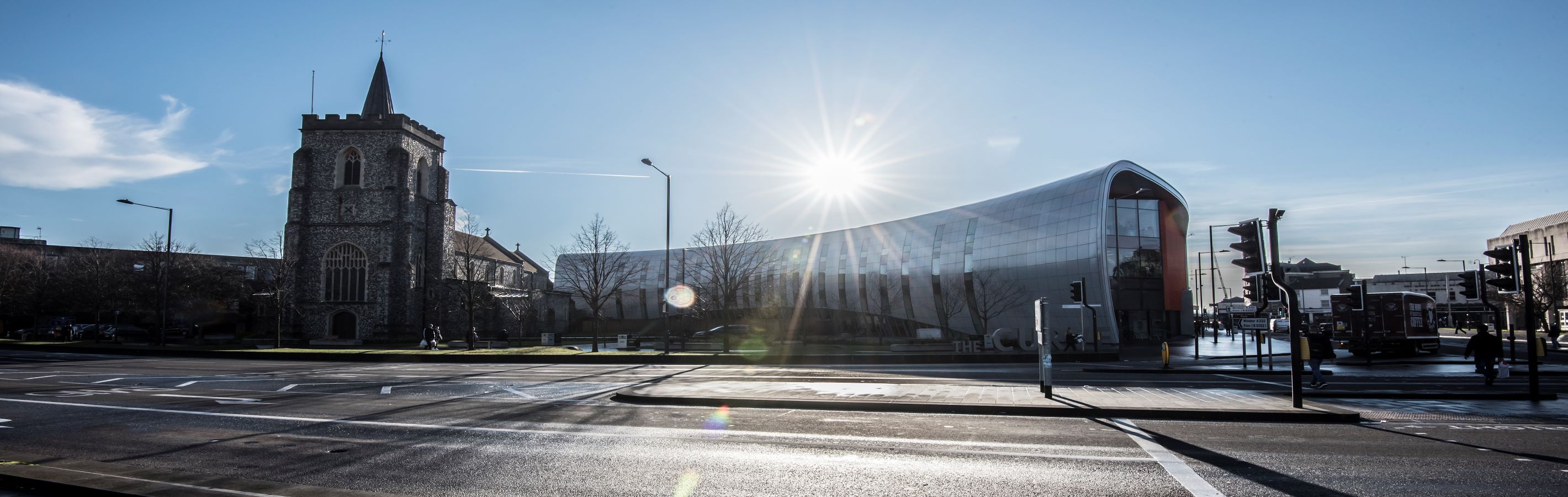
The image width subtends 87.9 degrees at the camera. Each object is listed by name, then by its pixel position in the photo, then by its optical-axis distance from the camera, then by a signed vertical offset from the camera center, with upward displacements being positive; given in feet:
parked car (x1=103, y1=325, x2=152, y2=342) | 188.44 -4.78
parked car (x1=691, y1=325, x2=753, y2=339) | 176.94 -4.71
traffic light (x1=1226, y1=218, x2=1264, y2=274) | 45.16 +3.51
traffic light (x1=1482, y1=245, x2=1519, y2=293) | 53.21 +2.55
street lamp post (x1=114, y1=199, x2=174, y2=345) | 127.34 +4.56
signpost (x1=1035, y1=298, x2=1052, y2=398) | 46.06 -1.72
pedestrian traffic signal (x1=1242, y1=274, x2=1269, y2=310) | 54.95 +1.19
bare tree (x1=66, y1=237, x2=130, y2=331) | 182.70 +7.75
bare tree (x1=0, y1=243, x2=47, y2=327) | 195.31 +7.61
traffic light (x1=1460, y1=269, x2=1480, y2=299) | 63.46 +1.88
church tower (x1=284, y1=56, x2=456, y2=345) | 181.98 +18.58
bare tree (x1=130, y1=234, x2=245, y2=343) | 192.44 +6.79
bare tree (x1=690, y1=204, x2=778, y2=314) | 126.11 +8.45
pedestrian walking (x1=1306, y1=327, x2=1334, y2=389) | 56.75 -2.99
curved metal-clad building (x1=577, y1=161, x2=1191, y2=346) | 146.92 +10.06
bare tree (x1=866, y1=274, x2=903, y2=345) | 190.49 +2.75
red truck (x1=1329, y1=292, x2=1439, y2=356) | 107.65 -2.20
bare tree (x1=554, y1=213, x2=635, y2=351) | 132.67 +10.19
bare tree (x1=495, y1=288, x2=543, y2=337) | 205.05 +0.75
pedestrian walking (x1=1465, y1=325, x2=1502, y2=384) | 59.93 -3.13
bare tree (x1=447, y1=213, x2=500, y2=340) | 163.94 +9.39
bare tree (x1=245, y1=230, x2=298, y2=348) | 146.25 +6.54
